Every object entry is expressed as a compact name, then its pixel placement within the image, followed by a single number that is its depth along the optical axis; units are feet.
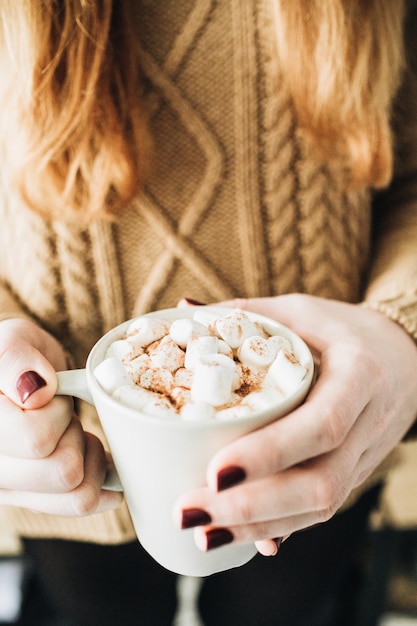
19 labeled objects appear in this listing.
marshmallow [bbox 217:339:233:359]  1.42
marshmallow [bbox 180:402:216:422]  1.22
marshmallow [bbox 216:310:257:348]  1.45
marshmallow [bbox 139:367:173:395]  1.34
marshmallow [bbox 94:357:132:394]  1.31
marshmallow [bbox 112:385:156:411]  1.26
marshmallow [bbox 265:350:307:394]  1.33
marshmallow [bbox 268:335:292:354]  1.44
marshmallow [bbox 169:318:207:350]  1.45
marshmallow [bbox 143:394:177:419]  1.22
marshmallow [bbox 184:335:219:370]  1.37
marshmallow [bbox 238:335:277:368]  1.40
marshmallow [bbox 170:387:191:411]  1.28
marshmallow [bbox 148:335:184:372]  1.38
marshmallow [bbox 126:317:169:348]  1.48
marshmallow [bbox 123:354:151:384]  1.36
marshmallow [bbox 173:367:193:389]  1.34
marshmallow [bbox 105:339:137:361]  1.43
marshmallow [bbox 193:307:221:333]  1.54
